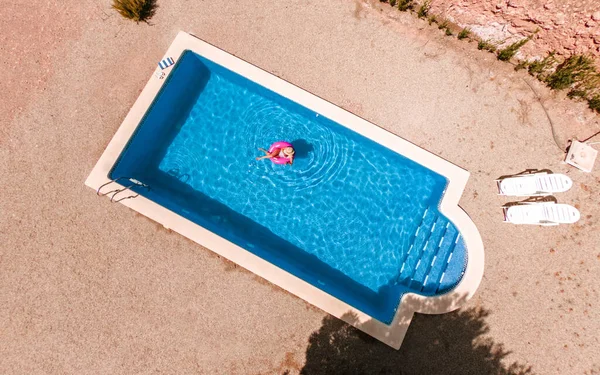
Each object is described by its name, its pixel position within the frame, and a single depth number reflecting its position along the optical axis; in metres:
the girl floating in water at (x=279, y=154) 8.19
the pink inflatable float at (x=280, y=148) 8.27
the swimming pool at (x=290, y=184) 8.00
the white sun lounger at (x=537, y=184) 7.59
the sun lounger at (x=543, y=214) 7.52
